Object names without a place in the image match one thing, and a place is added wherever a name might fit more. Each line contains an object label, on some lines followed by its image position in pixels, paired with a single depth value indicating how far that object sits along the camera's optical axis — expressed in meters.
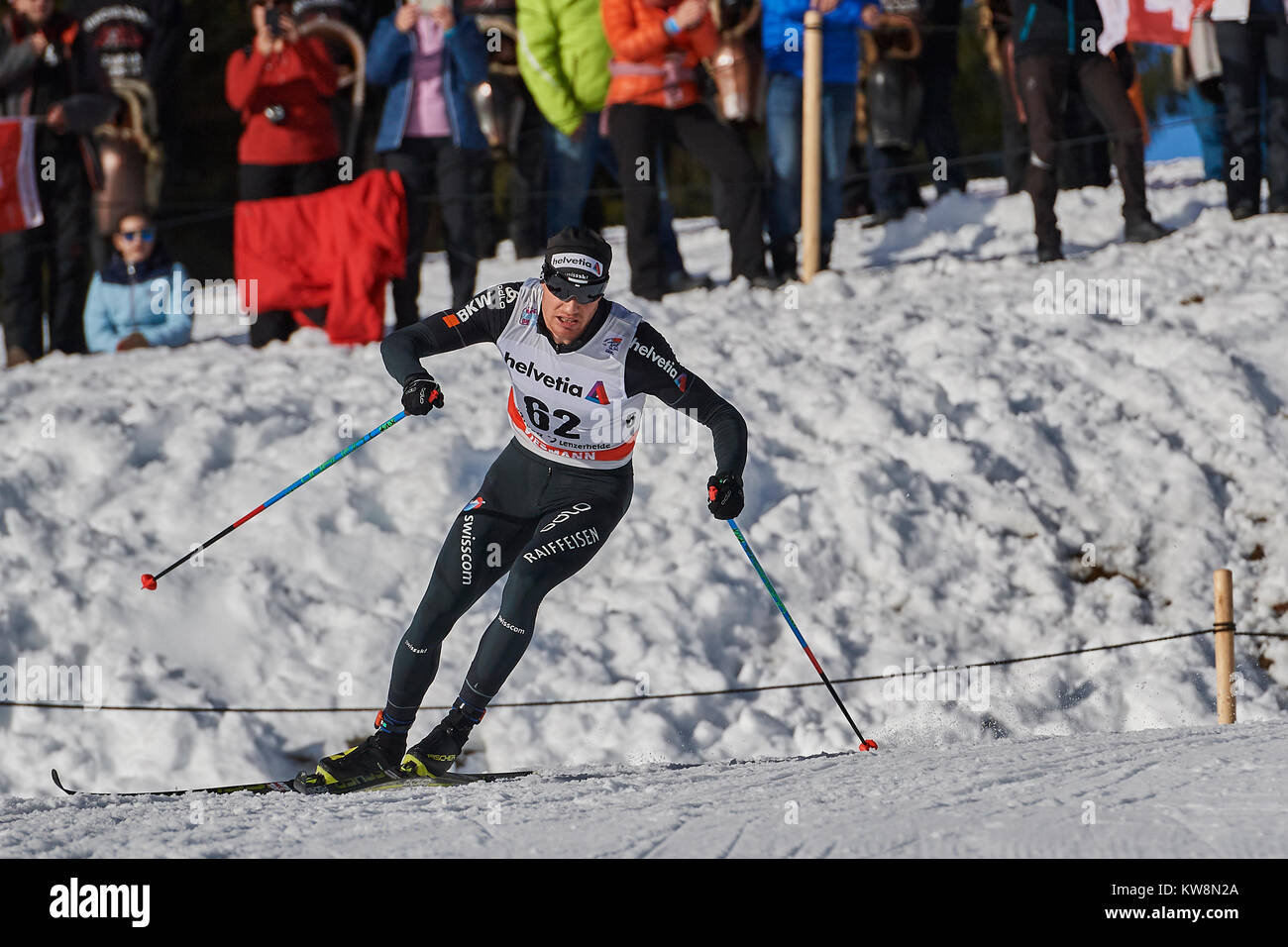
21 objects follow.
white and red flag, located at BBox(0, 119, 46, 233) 18.09
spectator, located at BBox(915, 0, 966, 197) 22.25
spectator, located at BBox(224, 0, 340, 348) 17.62
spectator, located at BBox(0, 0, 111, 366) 18.16
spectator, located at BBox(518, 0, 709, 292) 17.77
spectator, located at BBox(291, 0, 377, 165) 18.23
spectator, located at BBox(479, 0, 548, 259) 21.12
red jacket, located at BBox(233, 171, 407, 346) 17.62
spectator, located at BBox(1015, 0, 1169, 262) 17.87
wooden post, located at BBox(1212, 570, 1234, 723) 12.02
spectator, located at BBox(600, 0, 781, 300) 17.14
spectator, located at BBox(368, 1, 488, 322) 17.55
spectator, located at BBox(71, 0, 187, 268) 20.20
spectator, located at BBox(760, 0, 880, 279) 18.36
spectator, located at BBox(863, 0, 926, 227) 21.30
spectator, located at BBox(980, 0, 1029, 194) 21.64
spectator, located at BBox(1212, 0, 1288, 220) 18.41
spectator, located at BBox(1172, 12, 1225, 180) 19.11
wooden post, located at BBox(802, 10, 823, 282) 18.12
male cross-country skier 9.93
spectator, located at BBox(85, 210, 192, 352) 19.19
